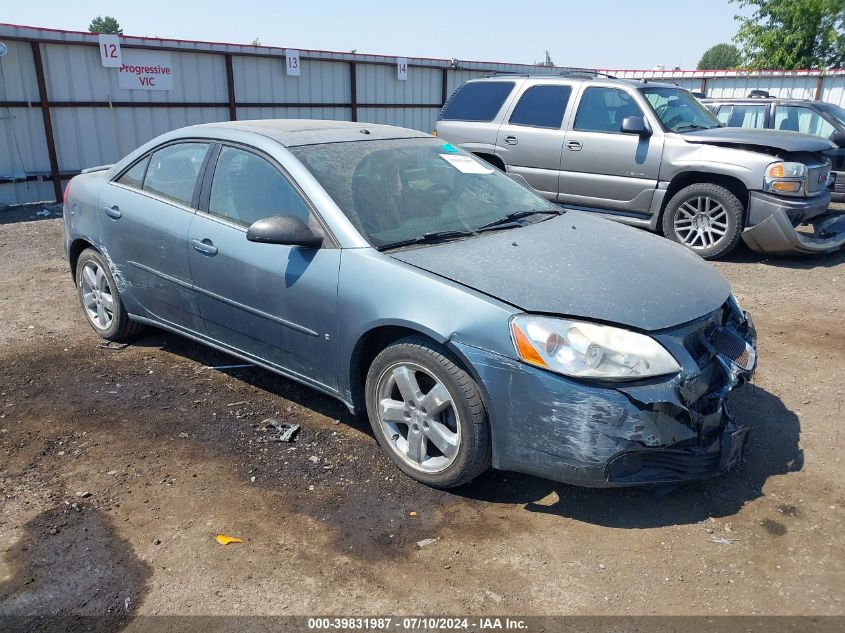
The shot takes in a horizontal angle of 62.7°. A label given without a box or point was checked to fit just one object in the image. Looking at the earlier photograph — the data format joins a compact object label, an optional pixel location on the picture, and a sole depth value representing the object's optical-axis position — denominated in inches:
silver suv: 289.7
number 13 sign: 578.2
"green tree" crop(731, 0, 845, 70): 940.0
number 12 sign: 465.4
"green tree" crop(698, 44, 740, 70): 4995.1
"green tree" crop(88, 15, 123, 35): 3757.1
